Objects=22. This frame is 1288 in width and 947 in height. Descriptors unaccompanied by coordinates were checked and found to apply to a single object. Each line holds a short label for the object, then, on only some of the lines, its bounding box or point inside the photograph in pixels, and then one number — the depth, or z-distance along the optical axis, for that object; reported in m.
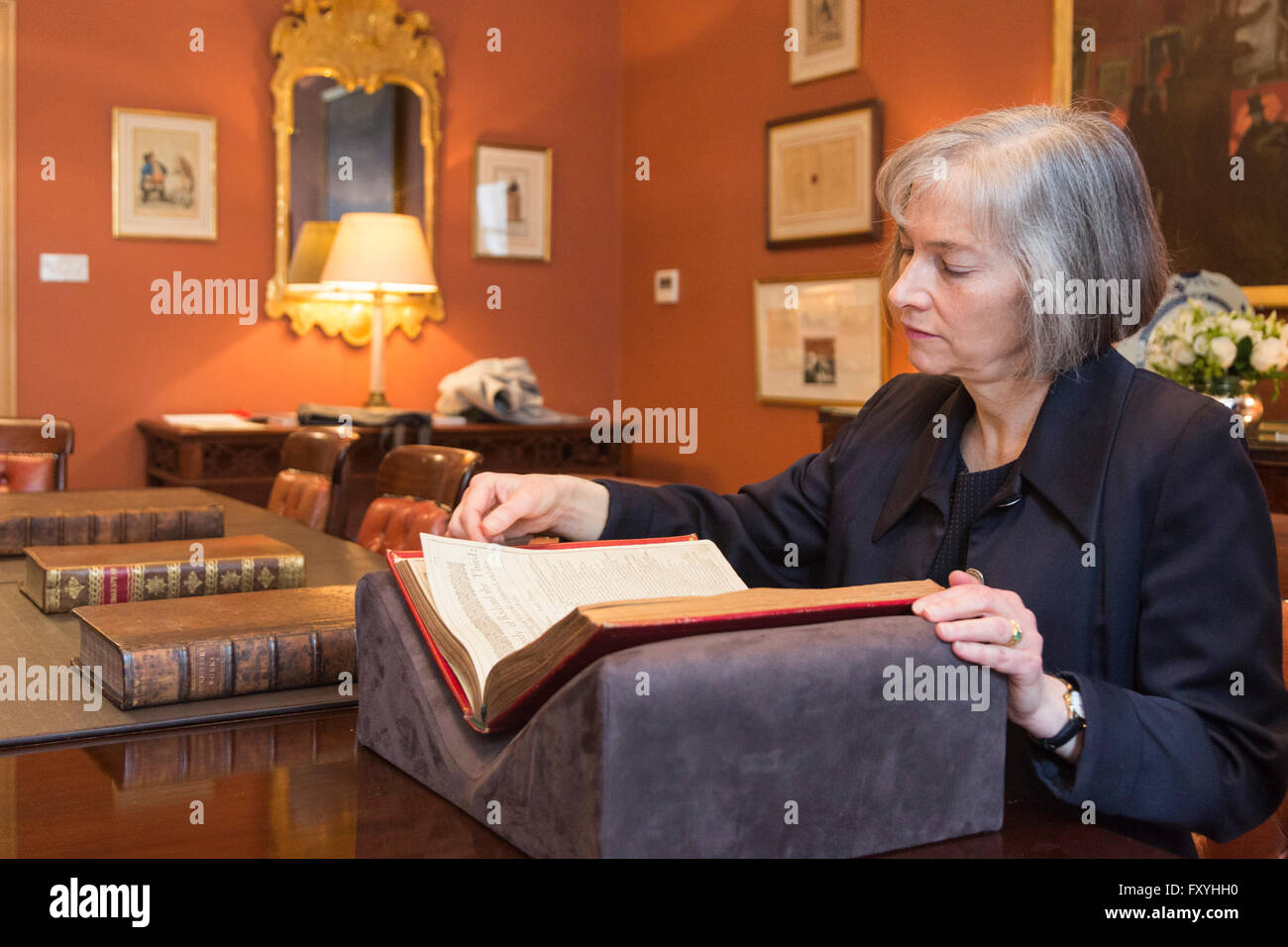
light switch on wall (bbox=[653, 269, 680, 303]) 5.82
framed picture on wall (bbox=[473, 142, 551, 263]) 5.82
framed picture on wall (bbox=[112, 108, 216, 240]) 5.05
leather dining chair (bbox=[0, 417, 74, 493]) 3.23
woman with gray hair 0.96
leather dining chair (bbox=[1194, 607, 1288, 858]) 1.15
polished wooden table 0.82
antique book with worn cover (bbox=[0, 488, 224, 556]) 2.11
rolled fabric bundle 5.16
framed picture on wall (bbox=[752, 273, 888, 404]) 4.76
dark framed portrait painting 3.39
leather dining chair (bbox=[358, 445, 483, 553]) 2.45
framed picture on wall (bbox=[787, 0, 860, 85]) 4.77
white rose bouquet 2.90
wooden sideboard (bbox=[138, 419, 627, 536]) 4.52
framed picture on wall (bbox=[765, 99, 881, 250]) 4.71
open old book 0.76
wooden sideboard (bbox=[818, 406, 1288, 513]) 2.69
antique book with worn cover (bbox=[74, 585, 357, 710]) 1.15
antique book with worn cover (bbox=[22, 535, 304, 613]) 1.57
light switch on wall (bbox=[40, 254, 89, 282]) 4.96
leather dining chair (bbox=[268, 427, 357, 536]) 2.84
